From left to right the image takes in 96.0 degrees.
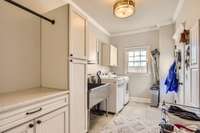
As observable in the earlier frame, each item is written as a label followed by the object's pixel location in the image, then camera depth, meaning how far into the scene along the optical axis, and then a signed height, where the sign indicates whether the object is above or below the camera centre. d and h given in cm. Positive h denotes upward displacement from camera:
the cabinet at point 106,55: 314 +38
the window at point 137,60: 345 +23
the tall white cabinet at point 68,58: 129 +13
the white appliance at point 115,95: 246 -83
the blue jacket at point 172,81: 232 -39
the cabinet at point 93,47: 256 +54
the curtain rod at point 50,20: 133 +69
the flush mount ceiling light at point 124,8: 179 +119
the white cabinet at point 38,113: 76 -47
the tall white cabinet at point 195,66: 126 +0
